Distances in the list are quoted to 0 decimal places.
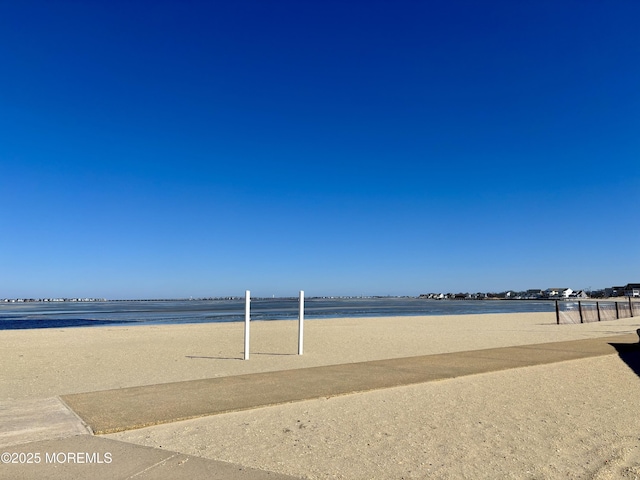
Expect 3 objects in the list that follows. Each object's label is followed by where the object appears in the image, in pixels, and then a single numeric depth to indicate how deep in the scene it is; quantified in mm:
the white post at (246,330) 11688
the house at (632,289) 143625
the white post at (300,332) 12641
